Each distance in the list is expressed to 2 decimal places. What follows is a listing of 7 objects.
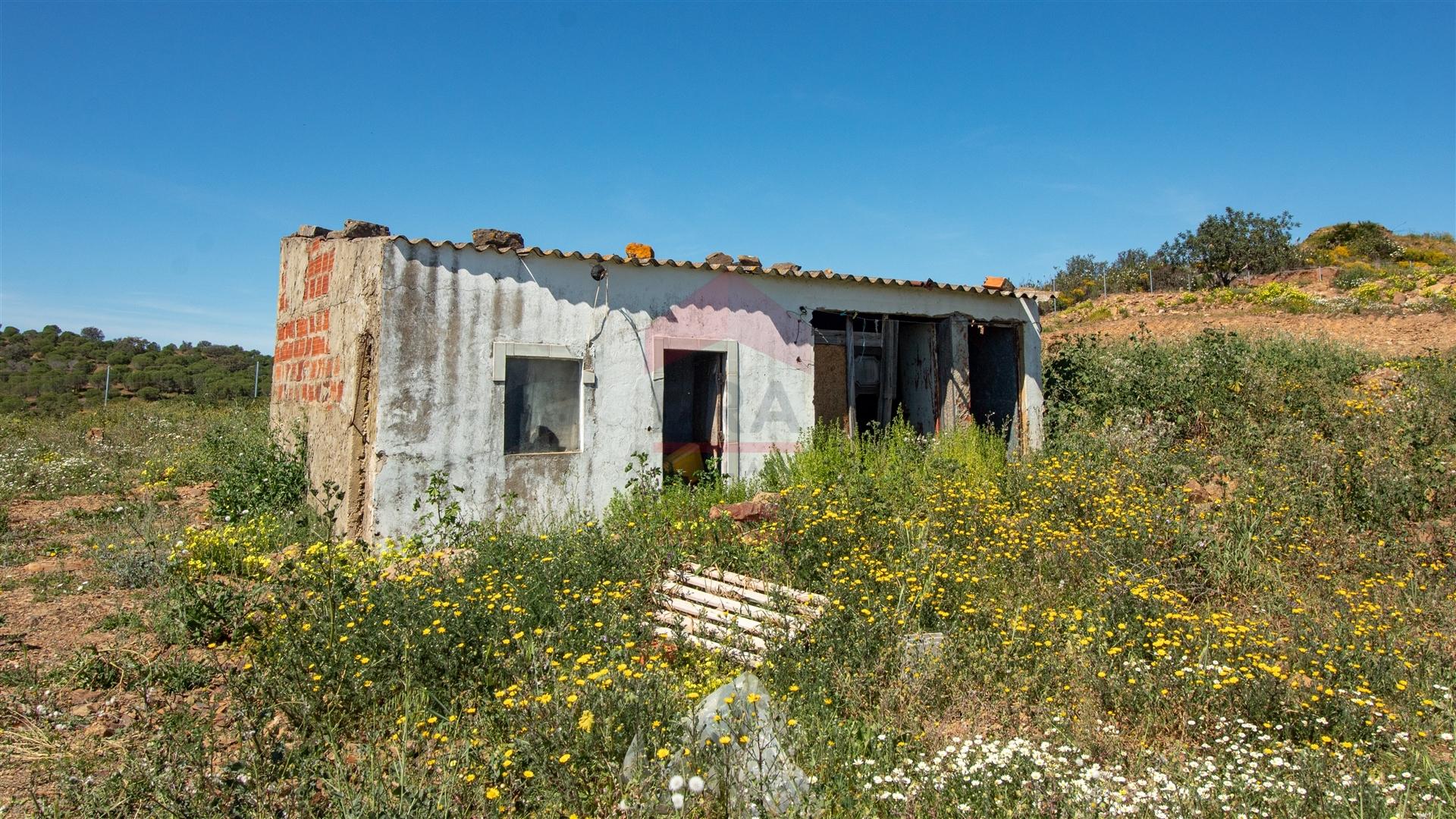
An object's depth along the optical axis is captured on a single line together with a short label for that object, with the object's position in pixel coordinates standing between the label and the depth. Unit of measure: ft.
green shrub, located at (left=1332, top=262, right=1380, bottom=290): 74.69
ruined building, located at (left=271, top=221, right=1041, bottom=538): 23.89
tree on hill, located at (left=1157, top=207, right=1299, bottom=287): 92.32
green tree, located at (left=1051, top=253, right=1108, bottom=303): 100.42
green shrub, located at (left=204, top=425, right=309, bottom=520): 26.78
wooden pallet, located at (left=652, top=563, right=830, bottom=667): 15.58
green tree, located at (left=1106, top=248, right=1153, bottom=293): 99.25
